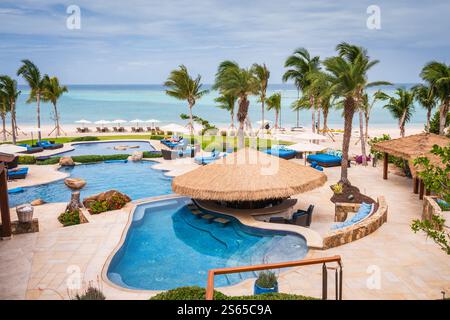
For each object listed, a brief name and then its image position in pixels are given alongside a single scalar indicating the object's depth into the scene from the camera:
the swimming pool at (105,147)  32.38
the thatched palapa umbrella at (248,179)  14.29
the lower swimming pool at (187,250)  10.16
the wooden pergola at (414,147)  16.78
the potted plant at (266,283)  7.68
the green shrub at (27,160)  26.41
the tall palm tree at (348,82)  17.12
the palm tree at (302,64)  29.02
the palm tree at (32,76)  35.00
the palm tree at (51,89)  37.99
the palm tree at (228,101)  40.41
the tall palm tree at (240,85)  28.47
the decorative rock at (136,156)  28.81
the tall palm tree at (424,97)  26.68
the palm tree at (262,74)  35.75
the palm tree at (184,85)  34.12
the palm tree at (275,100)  45.09
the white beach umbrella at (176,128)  33.12
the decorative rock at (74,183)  20.52
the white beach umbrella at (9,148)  21.88
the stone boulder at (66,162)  26.33
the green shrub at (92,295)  7.27
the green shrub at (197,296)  6.36
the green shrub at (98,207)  15.18
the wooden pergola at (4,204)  11.80
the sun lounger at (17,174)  21.61
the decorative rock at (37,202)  16.95
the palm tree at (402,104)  26.76
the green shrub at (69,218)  14.13
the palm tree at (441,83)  23.67
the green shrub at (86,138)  38.16
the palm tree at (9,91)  32.50
